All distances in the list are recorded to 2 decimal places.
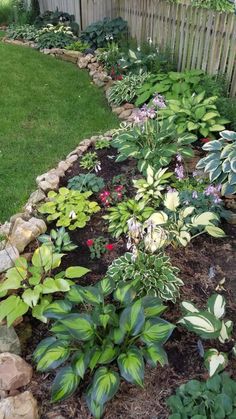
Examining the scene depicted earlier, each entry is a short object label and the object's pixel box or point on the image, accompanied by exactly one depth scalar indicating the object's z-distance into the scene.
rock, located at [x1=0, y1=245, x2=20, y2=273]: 2.93
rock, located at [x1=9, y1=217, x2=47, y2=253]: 3.18
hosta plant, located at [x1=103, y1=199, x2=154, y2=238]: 3.31
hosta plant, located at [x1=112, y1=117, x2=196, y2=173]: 3.92
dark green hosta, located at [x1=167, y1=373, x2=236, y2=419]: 1.89
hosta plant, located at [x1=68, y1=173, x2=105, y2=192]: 3.88
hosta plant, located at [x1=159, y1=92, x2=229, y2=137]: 4.32
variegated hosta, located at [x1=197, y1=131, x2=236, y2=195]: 3.47
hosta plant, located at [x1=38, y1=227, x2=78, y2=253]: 3.13
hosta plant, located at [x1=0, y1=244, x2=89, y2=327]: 2.54
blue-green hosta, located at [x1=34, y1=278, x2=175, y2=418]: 2.10
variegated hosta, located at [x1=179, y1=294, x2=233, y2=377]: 2.17
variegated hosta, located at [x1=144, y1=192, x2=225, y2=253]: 3.02
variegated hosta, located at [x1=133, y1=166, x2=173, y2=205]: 3.53
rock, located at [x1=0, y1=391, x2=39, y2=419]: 2.11
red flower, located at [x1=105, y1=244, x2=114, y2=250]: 3.11
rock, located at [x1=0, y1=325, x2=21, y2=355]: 2.47
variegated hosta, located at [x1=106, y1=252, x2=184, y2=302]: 2.67
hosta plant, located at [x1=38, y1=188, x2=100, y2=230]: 3.49
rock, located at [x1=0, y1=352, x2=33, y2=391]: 2.27
